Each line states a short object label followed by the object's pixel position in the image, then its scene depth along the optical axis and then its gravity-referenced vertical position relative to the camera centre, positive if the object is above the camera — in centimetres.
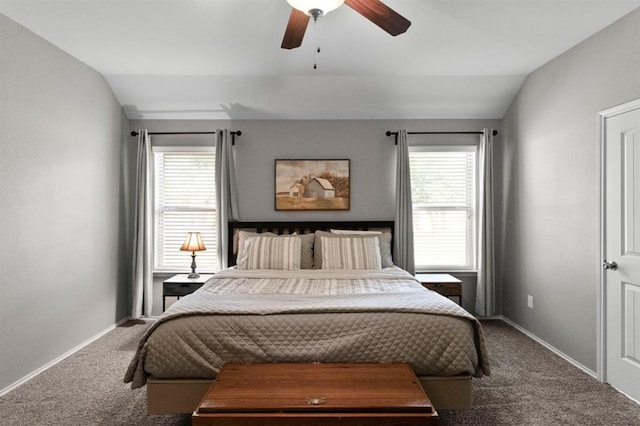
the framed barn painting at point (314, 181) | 489 +37
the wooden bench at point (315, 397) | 187 -87
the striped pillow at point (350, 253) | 408 -40
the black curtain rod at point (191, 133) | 488 +93
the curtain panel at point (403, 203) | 475 +11
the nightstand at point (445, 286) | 430 -75
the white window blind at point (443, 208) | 501 +5
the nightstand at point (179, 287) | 427 -76
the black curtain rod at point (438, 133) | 485 +93
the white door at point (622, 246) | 291 -25
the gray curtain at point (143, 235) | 475 -26
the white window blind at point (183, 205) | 501 +9
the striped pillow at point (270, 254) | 407 -40
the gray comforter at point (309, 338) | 240 -73
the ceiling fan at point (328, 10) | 218 +111
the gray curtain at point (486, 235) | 477 -25
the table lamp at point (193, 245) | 452 -35
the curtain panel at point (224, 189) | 472 +27
